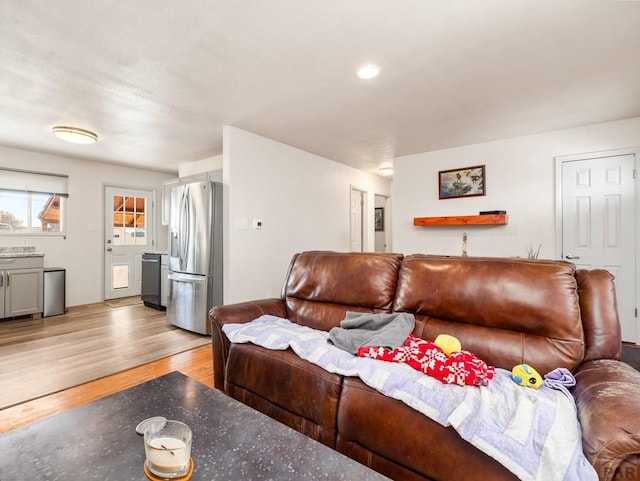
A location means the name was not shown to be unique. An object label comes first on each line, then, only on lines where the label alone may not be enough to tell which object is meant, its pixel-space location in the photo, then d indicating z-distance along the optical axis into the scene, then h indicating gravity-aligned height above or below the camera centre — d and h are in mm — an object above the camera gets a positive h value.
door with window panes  5570 +89
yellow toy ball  1590 -507
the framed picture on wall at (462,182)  4285 +832
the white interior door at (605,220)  3404 +255
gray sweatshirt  1677 -490
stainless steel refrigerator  3674 -157
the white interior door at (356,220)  5844 +417
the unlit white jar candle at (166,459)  854 -578
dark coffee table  883 -629
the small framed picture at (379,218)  7090 +543
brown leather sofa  1063 -502
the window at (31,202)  4535 +582
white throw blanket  951 -594
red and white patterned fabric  1332 -537
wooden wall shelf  3957 +299
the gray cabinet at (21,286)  4118 -587
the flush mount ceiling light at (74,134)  3576 +1224
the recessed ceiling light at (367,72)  2389 +1302
